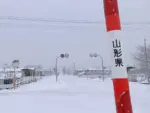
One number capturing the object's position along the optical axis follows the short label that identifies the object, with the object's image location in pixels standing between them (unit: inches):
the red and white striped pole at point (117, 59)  121.8
